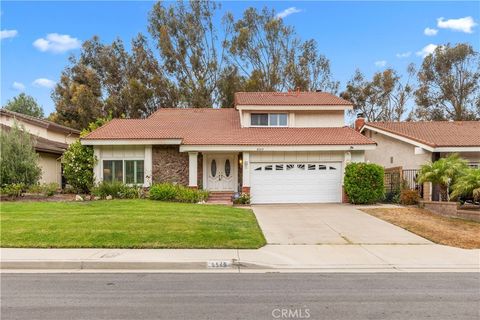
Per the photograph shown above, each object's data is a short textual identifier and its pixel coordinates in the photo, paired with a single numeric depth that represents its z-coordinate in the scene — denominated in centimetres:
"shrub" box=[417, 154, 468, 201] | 1486
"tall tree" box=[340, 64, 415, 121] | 4116
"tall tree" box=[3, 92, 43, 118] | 5034
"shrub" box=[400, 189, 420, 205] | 1675
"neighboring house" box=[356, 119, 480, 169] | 1794
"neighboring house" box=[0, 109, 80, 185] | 2197
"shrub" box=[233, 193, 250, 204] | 1769
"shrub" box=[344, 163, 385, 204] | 1722
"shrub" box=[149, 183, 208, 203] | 1673
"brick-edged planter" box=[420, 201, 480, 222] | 1349
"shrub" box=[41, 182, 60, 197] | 1681
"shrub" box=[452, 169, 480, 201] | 1364
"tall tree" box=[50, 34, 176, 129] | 3622
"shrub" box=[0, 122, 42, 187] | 1645
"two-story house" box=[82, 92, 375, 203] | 1830
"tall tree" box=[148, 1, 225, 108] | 3644
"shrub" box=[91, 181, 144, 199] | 1711
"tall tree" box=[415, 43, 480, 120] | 4081
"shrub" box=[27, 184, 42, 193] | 1669
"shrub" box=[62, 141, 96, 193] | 1834
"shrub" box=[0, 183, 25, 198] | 1590
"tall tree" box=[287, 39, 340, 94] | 3728
